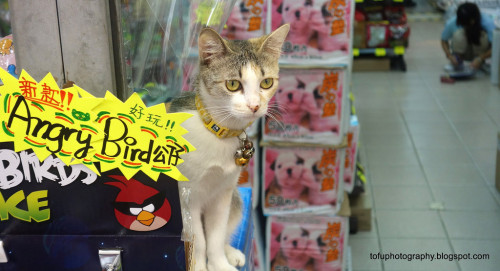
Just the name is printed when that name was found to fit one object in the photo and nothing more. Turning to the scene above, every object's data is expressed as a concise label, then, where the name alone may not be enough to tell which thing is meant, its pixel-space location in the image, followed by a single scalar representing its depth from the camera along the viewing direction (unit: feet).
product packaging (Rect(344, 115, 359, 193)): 11.30
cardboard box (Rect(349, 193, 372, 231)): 12.21
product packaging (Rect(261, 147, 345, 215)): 9.13
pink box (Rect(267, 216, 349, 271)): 9.59
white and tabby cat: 3.41
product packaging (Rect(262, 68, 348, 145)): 8.55
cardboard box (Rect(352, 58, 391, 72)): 24.34
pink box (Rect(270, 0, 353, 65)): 8.05
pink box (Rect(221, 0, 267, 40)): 8.16
